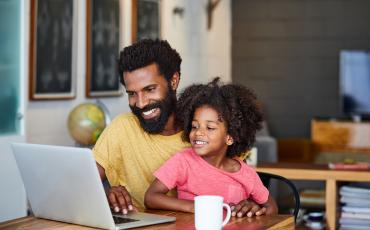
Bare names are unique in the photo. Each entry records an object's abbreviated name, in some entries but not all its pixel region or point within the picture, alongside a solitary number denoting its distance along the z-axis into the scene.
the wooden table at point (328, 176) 3.85
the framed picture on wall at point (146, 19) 5.65
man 2.67
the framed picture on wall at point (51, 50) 4.39
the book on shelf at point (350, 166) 3.95
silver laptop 2.03
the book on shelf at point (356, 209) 3.93
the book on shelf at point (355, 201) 3.93
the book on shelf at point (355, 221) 3.93
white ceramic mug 2.00
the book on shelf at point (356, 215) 3.93
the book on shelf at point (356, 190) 3.91
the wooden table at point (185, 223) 2.15
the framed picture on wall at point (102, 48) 5.01
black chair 2.94
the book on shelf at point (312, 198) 4.37
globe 4.36
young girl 2.45
